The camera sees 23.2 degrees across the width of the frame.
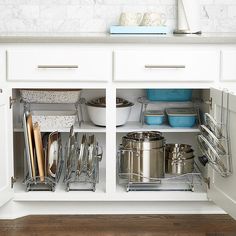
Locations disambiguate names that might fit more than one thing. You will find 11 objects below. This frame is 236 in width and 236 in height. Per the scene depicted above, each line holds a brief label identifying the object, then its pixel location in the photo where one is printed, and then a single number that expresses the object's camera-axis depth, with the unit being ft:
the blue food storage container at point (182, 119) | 10.28
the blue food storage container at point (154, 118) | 10.47
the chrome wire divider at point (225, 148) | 8.24
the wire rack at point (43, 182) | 9.65
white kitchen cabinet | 9.14
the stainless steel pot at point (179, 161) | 9.98
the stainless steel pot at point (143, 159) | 9.61
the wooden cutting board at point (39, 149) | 9.48
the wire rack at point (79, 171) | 9.77
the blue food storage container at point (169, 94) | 10.64
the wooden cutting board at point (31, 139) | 9.48
